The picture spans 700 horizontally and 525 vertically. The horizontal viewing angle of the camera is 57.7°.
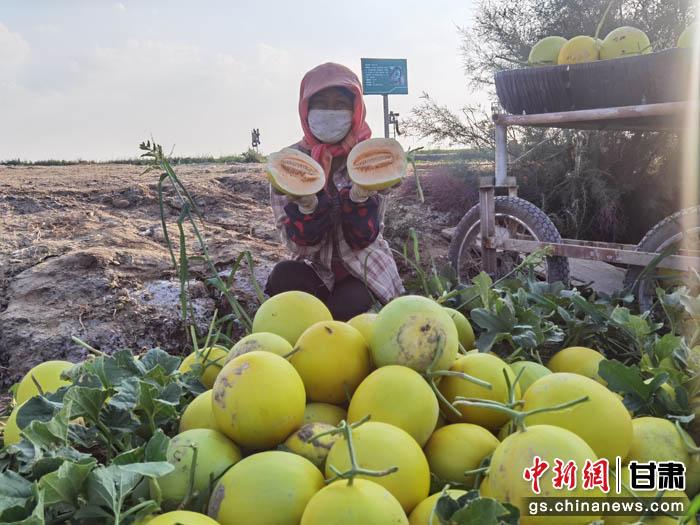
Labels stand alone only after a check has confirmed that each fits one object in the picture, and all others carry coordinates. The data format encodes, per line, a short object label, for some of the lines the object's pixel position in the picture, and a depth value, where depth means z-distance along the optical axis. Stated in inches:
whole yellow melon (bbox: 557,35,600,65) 153.6
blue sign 341.4
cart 130.5
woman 119.4
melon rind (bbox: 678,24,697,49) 134.3
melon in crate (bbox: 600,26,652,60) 151.8
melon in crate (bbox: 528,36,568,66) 167.0
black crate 132.4
